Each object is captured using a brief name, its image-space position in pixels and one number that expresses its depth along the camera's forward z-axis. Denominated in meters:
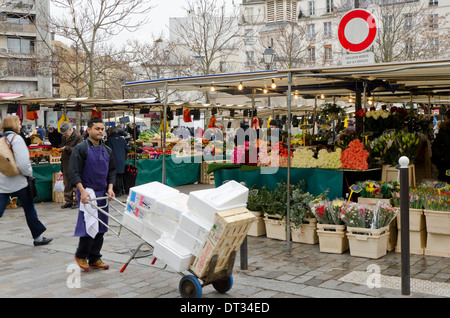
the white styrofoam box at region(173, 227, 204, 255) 4.82
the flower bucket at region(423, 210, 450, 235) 6.94
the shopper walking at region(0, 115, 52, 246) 7.57
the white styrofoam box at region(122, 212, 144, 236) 5.25
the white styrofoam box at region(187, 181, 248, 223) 4.72
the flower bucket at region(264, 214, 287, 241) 8.24
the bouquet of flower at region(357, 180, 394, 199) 7.90
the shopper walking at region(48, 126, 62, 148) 16.49
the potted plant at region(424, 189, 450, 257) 6.95
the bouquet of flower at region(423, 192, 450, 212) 6.98
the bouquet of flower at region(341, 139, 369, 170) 8.46
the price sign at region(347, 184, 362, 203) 7.54
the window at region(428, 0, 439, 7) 41.85
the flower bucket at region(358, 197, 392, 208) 7.74
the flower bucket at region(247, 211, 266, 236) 8.59
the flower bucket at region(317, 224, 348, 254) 7.32
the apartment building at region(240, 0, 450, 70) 26.28
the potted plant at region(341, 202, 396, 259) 7.02
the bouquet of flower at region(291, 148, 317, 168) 8.77
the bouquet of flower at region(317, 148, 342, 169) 8.56
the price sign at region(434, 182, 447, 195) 7.34
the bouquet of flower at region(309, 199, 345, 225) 7.37
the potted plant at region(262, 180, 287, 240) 8.16
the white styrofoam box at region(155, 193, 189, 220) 4.94
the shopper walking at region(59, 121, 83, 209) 11.40
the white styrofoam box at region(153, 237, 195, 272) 4.85
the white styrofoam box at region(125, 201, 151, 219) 5.14
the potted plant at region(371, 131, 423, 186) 8.85
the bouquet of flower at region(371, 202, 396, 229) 7.06
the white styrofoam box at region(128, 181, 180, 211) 5.06
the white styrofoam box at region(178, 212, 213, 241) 4.73
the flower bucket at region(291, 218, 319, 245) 7.92
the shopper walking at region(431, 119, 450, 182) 10.04
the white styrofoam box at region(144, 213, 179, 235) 5.01
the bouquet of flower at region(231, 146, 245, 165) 9.73
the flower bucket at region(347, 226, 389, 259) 7.00
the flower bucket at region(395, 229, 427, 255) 7.20
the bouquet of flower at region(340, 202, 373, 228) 7.09
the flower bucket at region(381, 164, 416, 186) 8.72
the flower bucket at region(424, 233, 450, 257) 7.02
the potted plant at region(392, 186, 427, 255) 7.17
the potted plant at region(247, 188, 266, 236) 8.55
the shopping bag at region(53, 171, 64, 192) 12.70
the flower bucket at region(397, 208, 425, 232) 7.16
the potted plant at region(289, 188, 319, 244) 7.83
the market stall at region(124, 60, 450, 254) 7.11
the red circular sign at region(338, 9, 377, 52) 7.88
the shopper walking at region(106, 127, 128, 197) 13.18
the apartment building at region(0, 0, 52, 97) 53.19
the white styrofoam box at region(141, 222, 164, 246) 5.11
